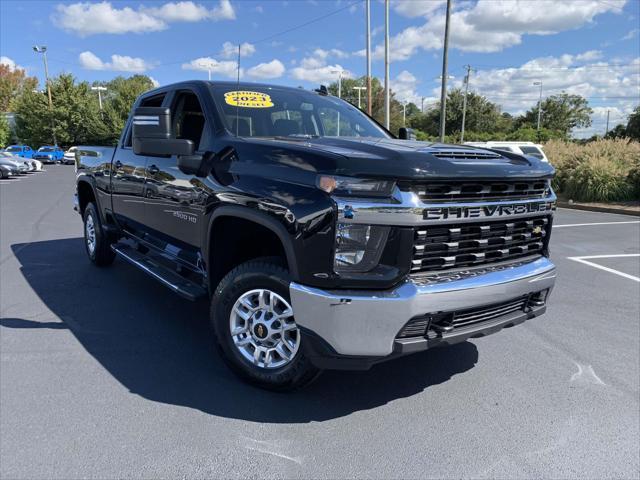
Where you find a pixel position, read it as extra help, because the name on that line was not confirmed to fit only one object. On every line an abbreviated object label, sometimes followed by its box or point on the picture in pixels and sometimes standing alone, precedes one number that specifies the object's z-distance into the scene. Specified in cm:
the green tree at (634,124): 4372
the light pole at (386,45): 2472
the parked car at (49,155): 4461
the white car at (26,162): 2723
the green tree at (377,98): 6265
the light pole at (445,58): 2077
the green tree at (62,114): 5391
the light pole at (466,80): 4961
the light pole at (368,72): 2624
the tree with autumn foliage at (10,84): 7331
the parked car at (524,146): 1694
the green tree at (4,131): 5447
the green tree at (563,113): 6869
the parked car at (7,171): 2539
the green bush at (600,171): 1515
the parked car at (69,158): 4509
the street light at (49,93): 5266
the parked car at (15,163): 2580
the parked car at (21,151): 4212
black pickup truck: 251
